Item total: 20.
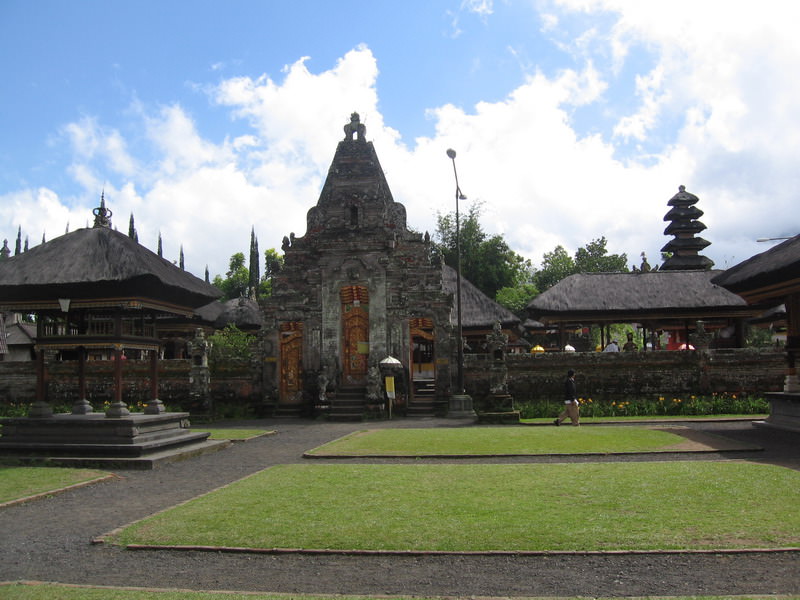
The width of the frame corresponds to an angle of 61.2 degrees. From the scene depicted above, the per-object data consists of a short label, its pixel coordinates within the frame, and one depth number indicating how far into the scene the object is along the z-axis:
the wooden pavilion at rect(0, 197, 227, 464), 13.53
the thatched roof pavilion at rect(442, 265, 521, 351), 31.03
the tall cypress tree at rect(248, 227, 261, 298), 70.50
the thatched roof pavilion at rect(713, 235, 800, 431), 16.00
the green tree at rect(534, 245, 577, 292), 63.69
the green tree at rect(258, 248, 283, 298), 67.94
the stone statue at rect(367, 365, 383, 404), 23.19
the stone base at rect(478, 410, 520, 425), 20.14
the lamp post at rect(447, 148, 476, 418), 22.08
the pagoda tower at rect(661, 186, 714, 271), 49.56
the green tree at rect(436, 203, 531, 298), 56.56
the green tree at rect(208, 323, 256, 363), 28.55
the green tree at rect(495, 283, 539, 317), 50.55
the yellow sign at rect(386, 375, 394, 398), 22.59
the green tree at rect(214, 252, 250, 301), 73.81
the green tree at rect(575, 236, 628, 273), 61.72
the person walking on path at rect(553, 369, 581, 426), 18.14
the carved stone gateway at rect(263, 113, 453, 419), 24.56
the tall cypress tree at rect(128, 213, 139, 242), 75.32
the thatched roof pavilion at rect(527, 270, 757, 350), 28.17
